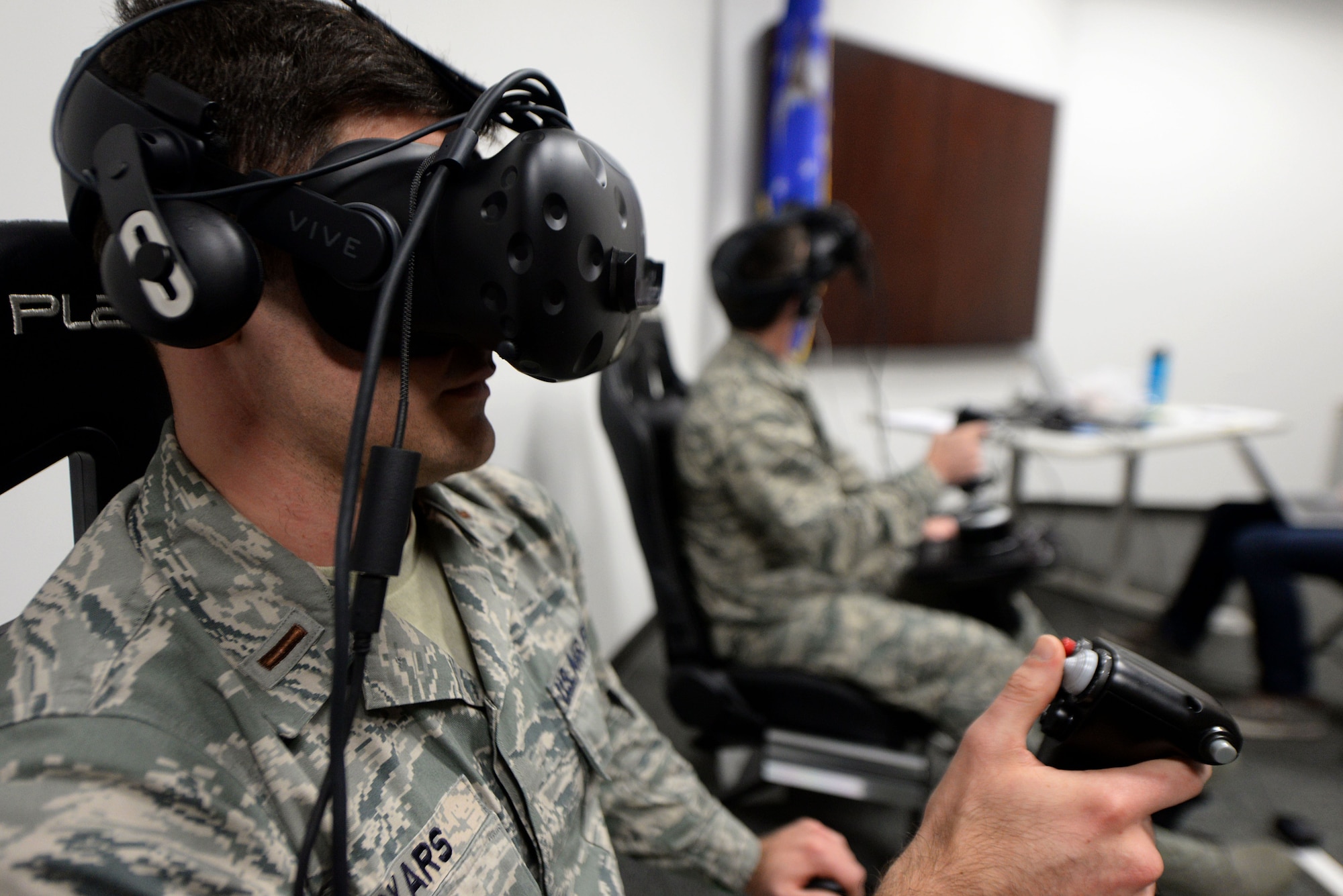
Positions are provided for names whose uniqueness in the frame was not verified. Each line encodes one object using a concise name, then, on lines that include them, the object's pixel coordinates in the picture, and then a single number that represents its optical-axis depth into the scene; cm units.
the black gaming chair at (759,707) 112
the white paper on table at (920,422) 202
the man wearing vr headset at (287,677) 37
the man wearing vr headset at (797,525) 117
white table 193
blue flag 229
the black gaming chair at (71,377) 44
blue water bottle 243
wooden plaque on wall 276
